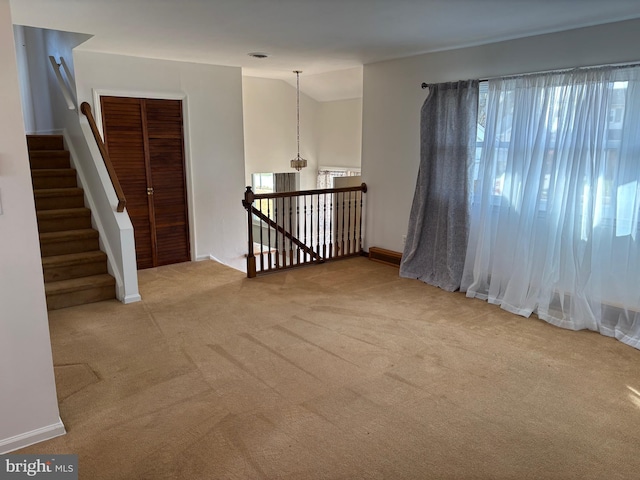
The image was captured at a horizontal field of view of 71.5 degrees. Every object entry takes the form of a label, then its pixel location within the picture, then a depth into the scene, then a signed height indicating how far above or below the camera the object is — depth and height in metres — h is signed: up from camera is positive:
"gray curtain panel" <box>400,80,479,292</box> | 4.32 -0.27
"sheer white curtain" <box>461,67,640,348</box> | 3.32 -0.31
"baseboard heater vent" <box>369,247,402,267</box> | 5.36 -1.16
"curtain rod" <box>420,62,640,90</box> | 3.22 +0.72
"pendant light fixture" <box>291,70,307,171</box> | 8.19 -0.01
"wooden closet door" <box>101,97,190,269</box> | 5.13 -0.11
